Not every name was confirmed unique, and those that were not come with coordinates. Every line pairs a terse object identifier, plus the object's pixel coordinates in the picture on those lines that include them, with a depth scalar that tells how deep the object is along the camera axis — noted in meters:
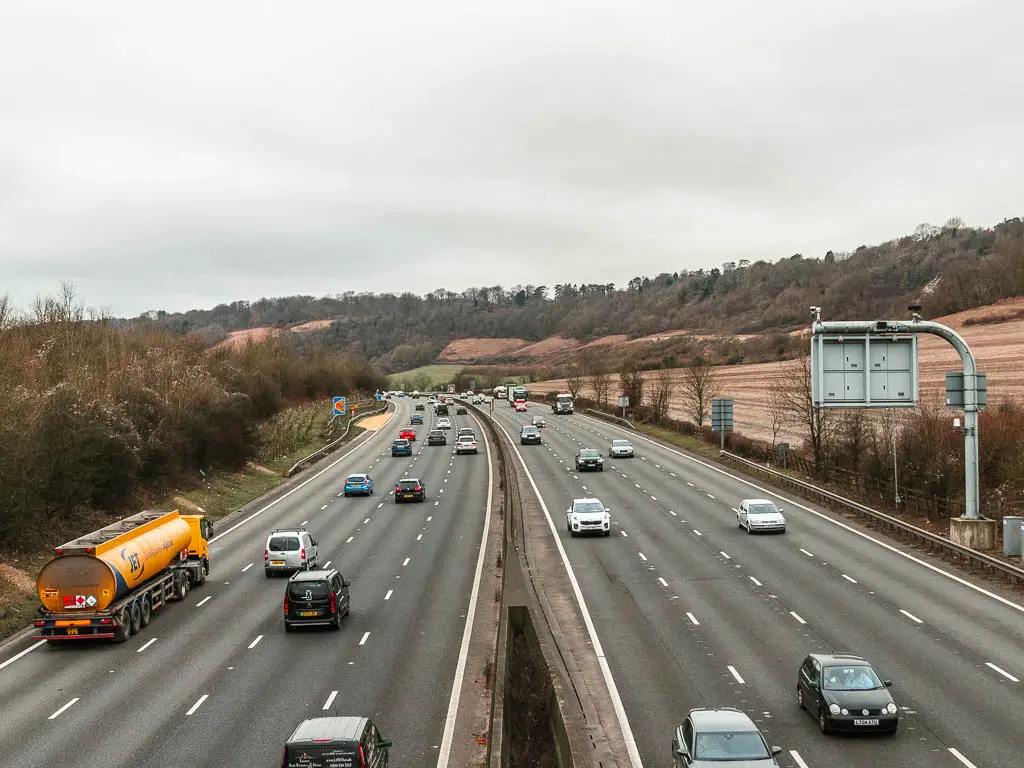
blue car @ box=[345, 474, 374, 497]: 58.03
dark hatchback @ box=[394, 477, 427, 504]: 54.59
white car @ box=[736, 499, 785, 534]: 40.78
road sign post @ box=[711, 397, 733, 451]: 68.38
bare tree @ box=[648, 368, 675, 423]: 98.31
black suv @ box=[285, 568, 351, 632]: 26.92
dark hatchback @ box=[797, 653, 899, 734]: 17.77
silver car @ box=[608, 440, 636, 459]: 73.44
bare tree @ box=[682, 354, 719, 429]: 90.13
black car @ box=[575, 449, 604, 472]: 65.94
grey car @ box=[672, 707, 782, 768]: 15.20
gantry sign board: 34.03
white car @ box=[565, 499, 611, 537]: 41.53
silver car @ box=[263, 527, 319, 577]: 35.19
